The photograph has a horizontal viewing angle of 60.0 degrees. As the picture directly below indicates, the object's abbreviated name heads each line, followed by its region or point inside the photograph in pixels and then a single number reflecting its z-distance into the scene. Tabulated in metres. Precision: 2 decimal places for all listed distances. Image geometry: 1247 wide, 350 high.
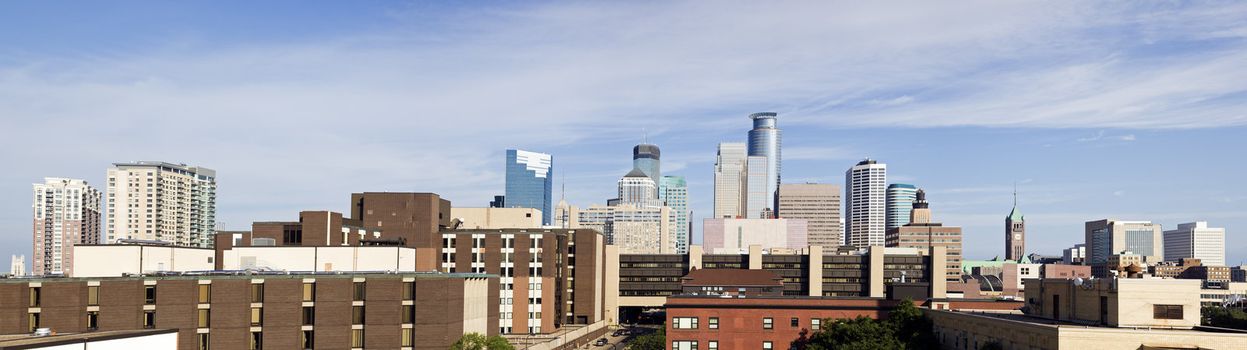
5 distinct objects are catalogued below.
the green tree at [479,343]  96.69
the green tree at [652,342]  154.12
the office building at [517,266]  182.00
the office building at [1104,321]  77.12
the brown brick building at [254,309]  94.31
